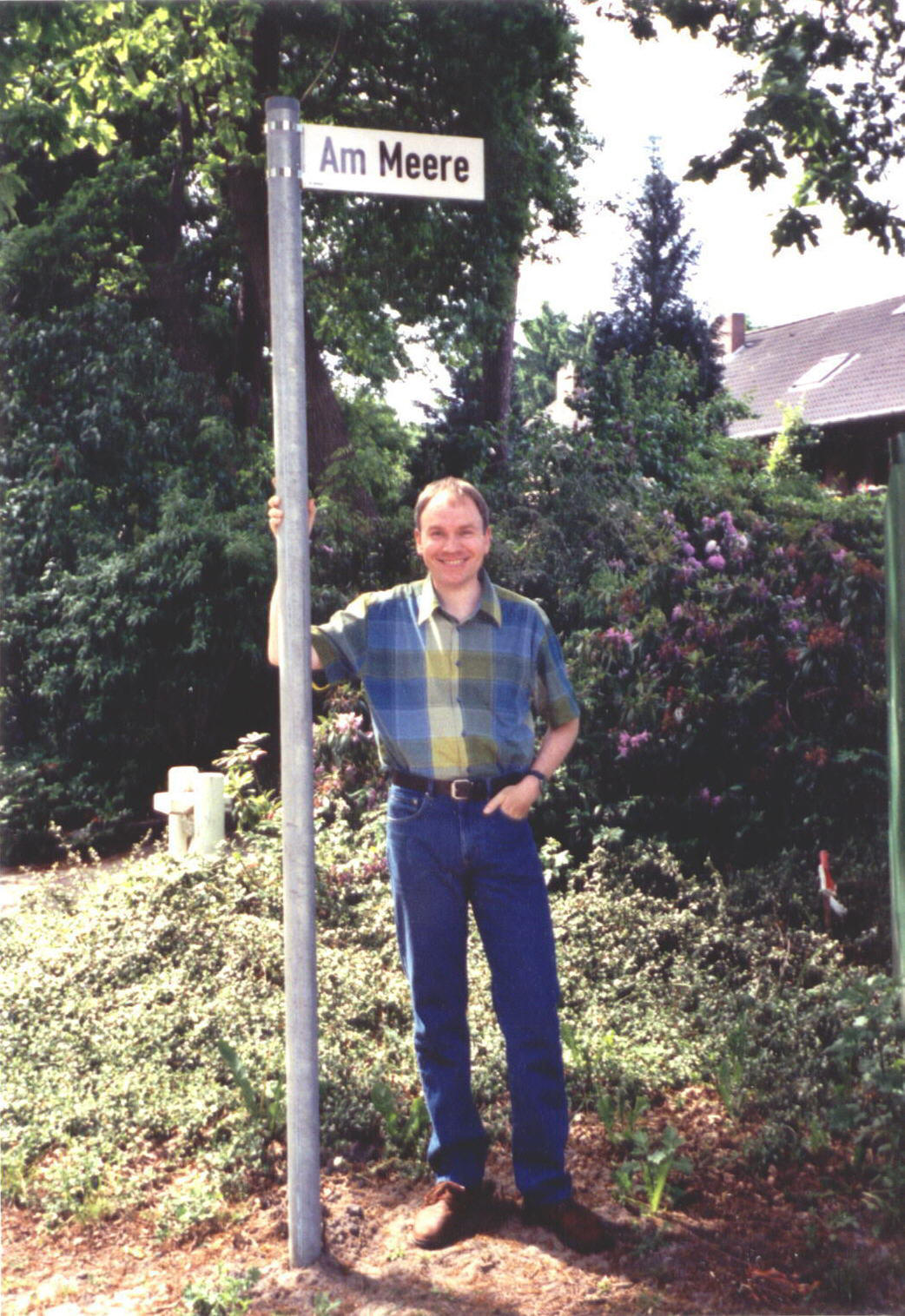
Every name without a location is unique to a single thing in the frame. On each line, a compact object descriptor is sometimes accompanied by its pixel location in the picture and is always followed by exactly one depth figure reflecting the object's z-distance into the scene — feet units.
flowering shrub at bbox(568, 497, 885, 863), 19.85
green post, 11.68
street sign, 10.06
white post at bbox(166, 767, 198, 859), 23.50
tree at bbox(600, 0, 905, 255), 17.92
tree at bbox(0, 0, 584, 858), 35.04
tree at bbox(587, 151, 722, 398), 103.04
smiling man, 10.84
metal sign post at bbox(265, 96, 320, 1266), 9.93
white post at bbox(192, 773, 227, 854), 22.84
